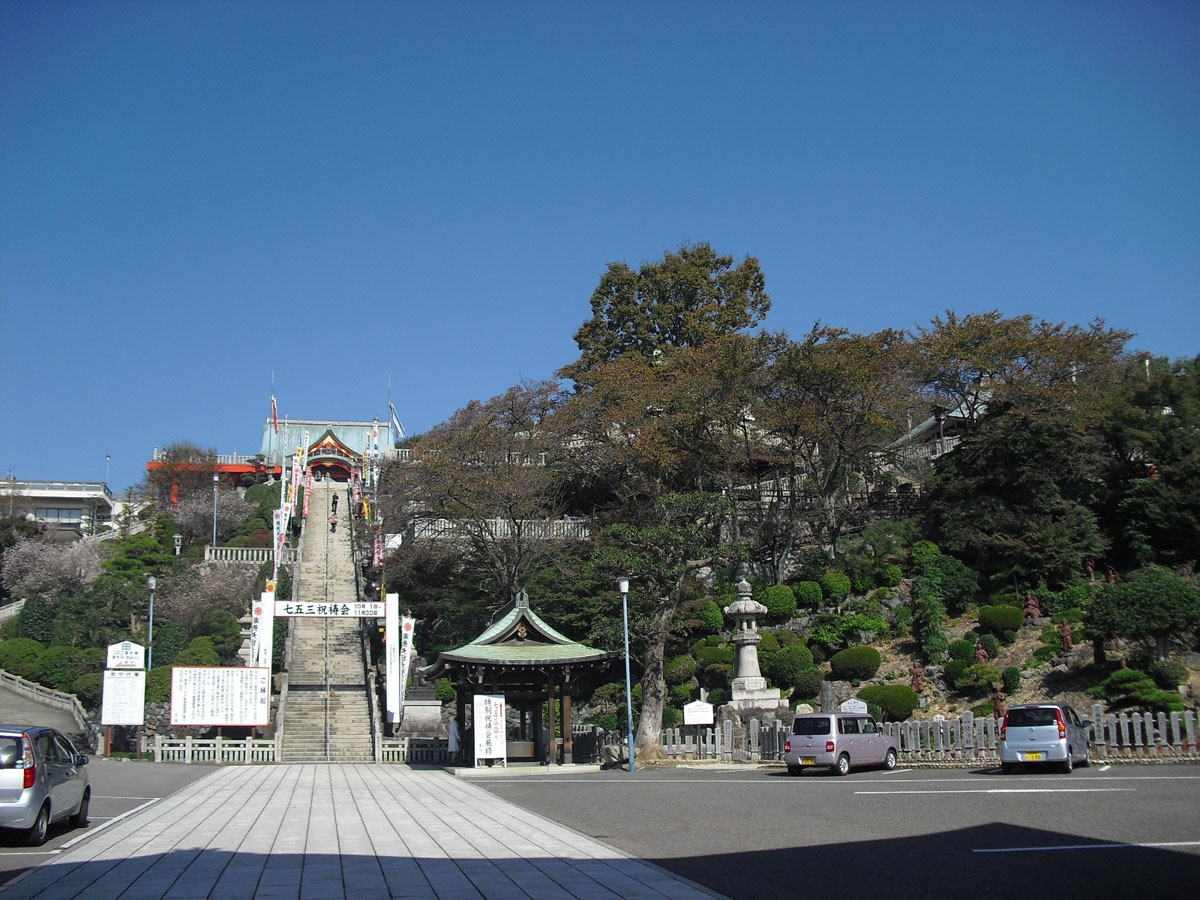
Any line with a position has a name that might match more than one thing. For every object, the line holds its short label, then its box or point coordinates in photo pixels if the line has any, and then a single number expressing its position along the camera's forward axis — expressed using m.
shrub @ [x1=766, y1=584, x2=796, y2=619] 34.22
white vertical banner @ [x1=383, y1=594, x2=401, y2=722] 28.83
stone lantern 27.75
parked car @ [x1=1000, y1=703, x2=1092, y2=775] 17.47
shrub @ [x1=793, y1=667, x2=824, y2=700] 29.27
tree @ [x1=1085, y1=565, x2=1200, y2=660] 23.47
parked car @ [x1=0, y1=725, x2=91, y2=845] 11.08
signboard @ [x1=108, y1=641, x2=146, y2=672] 28.09
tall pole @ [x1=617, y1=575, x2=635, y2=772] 23.28
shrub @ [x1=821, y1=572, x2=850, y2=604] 34.75
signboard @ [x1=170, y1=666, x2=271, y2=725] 27.25
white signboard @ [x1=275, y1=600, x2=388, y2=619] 28.97
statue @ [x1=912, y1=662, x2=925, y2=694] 28.09
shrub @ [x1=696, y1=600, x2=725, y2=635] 34.28
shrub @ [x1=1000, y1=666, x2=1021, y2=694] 26.73
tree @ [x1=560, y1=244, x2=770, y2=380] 45.88
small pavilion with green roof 24.33
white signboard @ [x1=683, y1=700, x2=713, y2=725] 25.72
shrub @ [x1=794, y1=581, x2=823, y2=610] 34.75
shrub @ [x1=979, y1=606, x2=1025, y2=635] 29.98
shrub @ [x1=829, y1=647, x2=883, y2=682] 29.97
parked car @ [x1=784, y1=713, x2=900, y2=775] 19.52
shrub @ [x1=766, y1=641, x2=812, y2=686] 30.38
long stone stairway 29.28
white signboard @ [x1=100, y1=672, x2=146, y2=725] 27.83
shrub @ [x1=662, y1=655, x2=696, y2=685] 31.86
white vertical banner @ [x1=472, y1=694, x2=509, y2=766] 23.88
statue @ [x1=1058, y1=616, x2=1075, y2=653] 27.48
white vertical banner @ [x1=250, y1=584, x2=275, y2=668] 28.64
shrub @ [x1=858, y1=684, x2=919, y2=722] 26.89
